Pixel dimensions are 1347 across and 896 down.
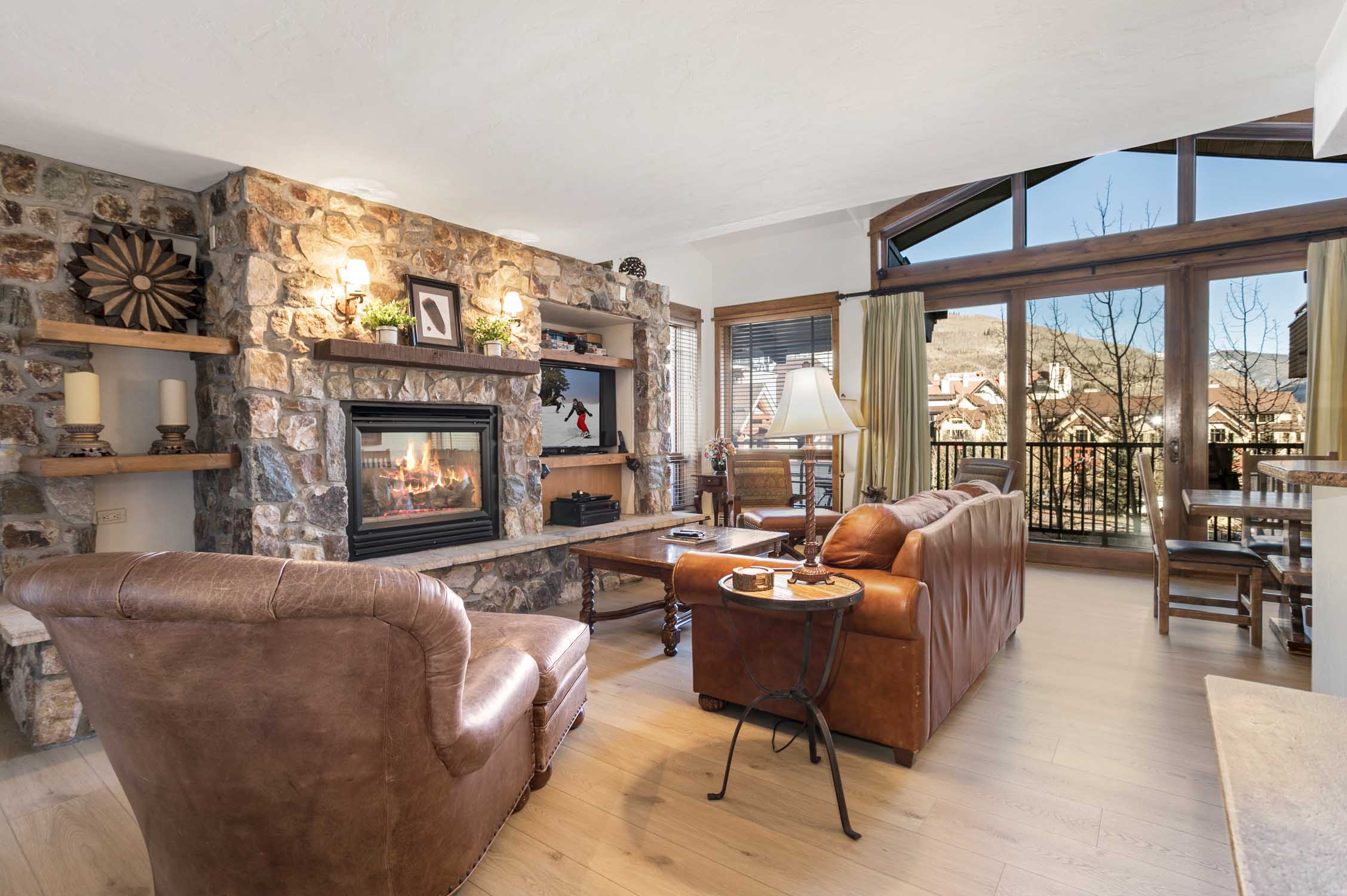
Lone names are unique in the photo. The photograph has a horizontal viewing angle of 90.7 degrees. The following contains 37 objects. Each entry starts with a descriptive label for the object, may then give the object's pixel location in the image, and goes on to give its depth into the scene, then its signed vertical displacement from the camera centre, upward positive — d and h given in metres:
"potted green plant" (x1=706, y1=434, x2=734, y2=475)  6.86 -0.20
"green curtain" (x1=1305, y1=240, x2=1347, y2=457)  4.32 +0.53
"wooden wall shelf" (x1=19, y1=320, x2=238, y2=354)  2.67 +0.42
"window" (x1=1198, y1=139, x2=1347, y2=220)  4.55 +1.79
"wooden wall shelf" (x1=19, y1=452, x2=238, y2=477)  2.66 -0.12
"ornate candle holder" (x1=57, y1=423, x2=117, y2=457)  2.78 -0.02
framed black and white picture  3.76 +0.71
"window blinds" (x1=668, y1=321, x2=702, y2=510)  7.14 +0.31
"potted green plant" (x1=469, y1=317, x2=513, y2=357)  4.00 +0.61
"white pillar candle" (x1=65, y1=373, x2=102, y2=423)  2.78 +0.16
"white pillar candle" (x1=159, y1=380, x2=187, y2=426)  3.09 +0.15
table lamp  2.47 +0.08
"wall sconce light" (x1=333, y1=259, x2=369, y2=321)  3.40 +0.75
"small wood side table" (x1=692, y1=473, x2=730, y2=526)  6.56 -0.55
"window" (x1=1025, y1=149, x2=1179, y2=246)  5.08 +1.87
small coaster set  2.15 -0.48
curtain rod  4.52 +1.32
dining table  3.10 -0.39
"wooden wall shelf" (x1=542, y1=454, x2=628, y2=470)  4.54 -0.19
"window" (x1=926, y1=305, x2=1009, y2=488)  5.85 +0.40
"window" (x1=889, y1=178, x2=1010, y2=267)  5.74 +1.80
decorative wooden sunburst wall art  2.96 +0.73
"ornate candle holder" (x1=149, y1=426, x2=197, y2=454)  3.07 -0.03
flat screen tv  4.87 +0.18
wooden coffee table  3.46 -0.67
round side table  1.98 -0.52
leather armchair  1.19 -0.54
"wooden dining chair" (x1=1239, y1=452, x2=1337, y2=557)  3.83 -0.63
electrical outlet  3.09 -0.38
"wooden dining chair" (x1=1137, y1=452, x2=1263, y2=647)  3.46 -0.74
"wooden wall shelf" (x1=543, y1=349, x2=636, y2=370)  4.60 +0.54
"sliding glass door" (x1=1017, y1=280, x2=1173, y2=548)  5.24 +0.18
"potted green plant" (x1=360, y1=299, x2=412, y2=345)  3.46 +0.60
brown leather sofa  2.22 -0.71
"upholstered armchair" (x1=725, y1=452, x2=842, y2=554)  5.83 -0.43
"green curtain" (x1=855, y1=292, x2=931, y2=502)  5.97 +0.34
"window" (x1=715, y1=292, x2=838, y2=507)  6.75 +0.79
